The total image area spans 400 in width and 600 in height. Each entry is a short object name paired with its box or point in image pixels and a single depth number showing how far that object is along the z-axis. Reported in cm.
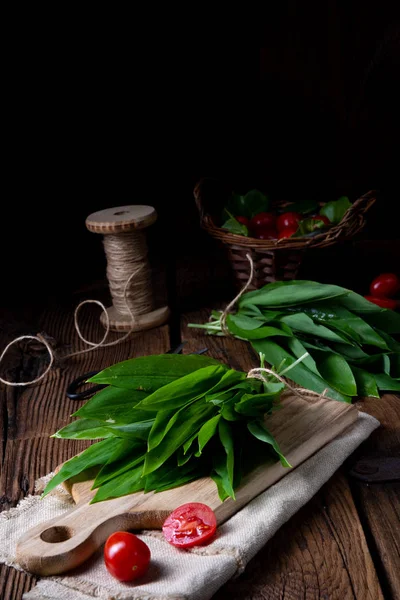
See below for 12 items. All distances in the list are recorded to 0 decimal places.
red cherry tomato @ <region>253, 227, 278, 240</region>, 244
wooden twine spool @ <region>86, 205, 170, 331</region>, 221
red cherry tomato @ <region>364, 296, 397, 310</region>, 227
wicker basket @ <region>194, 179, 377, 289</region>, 224
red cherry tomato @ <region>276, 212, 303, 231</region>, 241
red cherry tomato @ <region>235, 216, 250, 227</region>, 245
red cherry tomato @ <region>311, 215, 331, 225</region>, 235
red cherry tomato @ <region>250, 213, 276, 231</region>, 248
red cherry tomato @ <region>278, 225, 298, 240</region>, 236
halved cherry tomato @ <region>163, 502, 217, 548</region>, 117
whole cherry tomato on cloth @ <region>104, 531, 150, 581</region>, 108
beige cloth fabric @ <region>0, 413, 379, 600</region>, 108
